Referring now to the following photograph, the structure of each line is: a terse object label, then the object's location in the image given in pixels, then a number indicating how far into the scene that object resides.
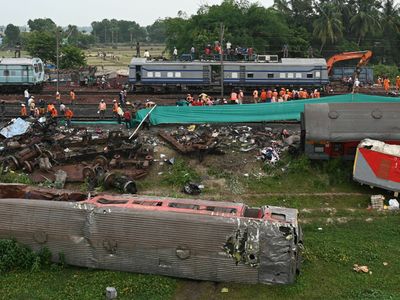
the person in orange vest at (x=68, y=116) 26.70
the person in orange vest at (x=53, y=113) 26.84
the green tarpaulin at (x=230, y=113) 25.70
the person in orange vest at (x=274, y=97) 30.74
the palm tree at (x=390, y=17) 62.97
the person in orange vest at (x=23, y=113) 28.39
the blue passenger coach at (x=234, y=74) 38.84
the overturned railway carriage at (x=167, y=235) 12.48
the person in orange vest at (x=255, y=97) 31.64
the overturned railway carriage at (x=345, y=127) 20.12
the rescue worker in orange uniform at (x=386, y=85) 37.81
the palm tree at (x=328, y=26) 59.41
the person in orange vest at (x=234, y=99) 30.87
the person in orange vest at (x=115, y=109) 27.13
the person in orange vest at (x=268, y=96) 31.94
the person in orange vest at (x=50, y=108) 27.08
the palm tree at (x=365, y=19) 61.97
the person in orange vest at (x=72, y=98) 32.34
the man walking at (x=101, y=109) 28.30
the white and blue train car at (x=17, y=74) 39.16
